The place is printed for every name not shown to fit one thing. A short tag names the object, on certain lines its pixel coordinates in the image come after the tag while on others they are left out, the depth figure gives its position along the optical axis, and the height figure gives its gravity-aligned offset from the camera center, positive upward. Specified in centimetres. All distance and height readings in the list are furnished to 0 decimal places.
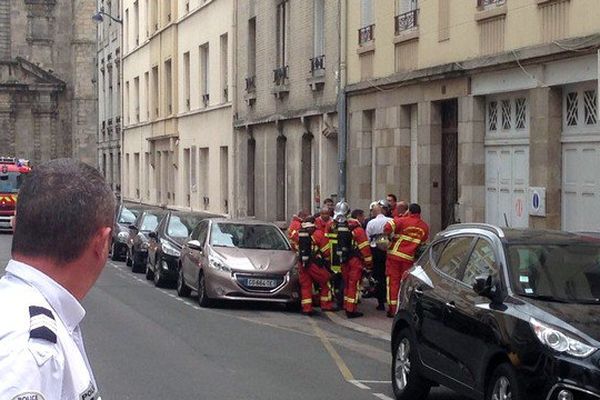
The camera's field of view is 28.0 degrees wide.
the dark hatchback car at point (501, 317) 773 -127
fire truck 5188 -199
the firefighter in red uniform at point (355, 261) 1798 -181
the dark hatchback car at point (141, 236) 2800 -224
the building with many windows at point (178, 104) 3731 +140
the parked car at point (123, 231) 3247 -241
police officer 227 -30
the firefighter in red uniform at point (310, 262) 1841 -186
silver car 1886 -196
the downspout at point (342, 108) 2520 +68
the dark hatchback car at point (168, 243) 2331 -203
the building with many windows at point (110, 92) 5969 +259
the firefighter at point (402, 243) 1694 -146
